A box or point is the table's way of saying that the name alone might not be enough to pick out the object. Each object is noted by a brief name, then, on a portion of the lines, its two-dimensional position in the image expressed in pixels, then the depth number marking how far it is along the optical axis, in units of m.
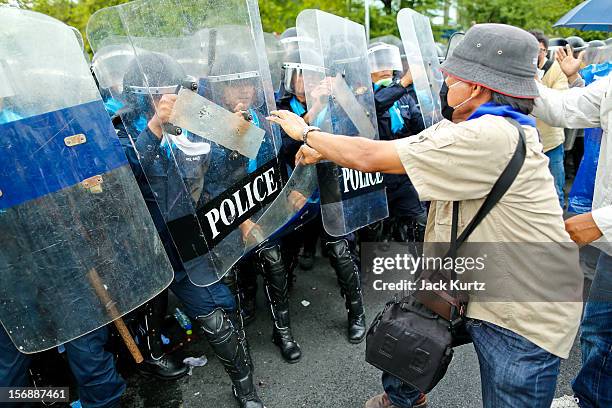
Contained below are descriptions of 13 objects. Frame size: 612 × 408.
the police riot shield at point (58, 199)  1.40
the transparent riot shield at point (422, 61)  3.05
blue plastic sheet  2.99
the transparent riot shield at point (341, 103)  2.25
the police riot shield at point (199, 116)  1.67
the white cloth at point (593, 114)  1.85
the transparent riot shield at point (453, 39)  3.93
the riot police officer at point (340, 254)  2.76
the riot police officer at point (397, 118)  3.04
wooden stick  1.60
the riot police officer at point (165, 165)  1.68
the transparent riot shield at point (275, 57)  3.56
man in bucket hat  1.39
